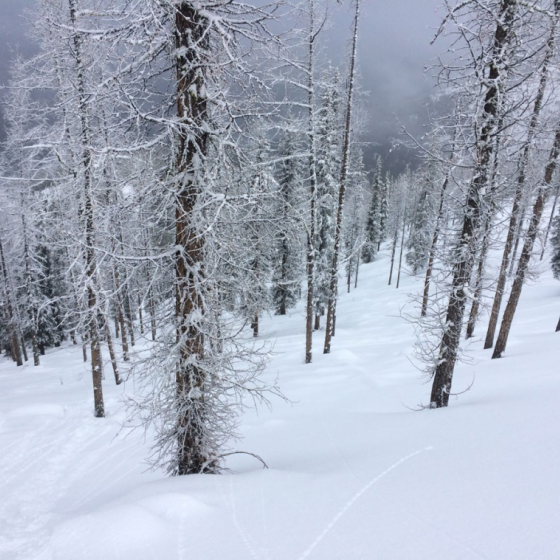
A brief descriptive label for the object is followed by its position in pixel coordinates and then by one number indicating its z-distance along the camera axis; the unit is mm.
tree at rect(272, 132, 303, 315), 23812
